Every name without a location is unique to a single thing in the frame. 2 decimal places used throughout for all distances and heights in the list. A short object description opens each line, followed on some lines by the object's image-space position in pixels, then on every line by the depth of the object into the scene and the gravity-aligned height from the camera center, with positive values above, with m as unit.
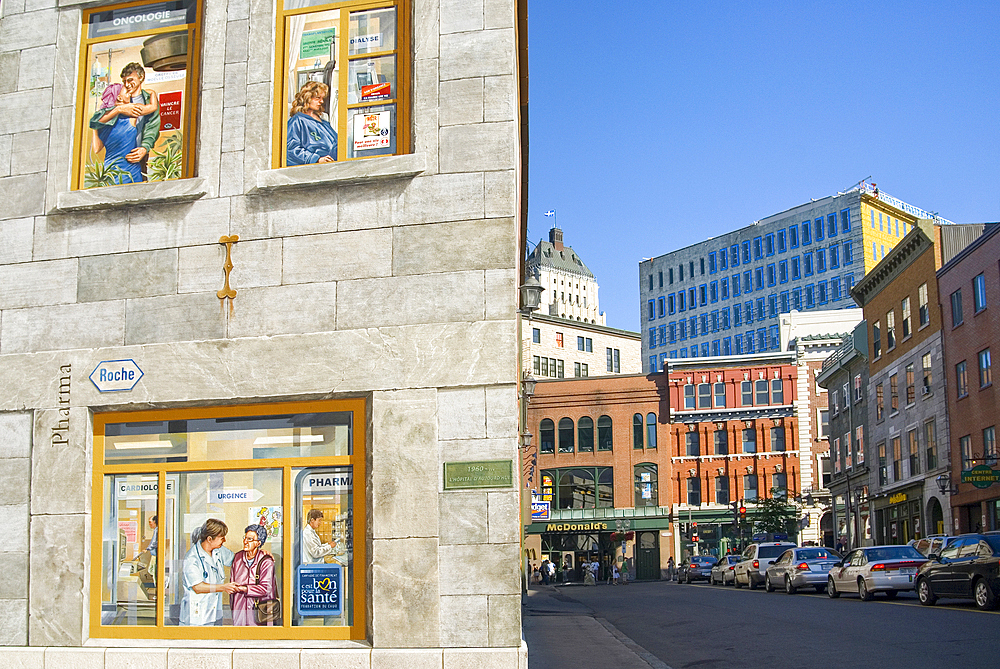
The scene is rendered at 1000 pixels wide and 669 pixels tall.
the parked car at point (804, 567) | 34.09 -2.01
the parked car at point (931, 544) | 28.75 -1.17
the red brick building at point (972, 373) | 38.53 +4.66
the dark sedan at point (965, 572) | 21.02 -1.42
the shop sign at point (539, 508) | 40.72 -0.11
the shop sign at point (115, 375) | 10.75 +1.29
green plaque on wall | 9.88 +0.28
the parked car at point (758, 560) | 40.38 -2.08
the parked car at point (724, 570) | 46.53 -2.86
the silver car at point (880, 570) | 27.23 -1.70
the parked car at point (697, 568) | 55.38 -3.25
